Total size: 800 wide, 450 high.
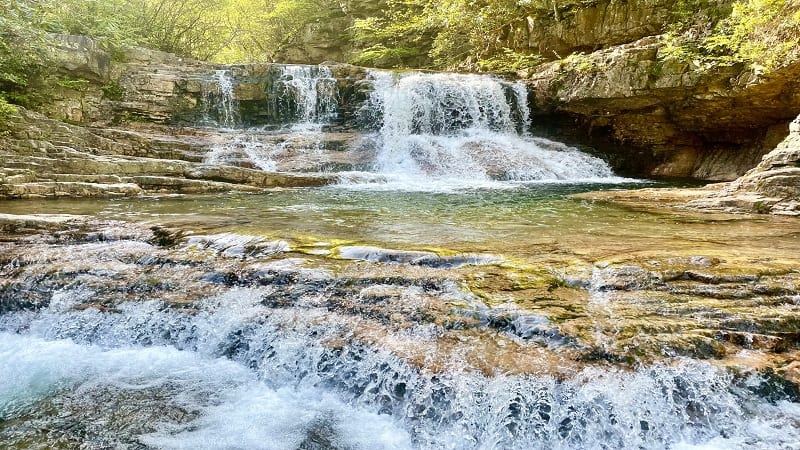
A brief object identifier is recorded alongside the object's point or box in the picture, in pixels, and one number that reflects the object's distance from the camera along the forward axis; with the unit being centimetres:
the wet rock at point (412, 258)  402
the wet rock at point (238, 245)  462
